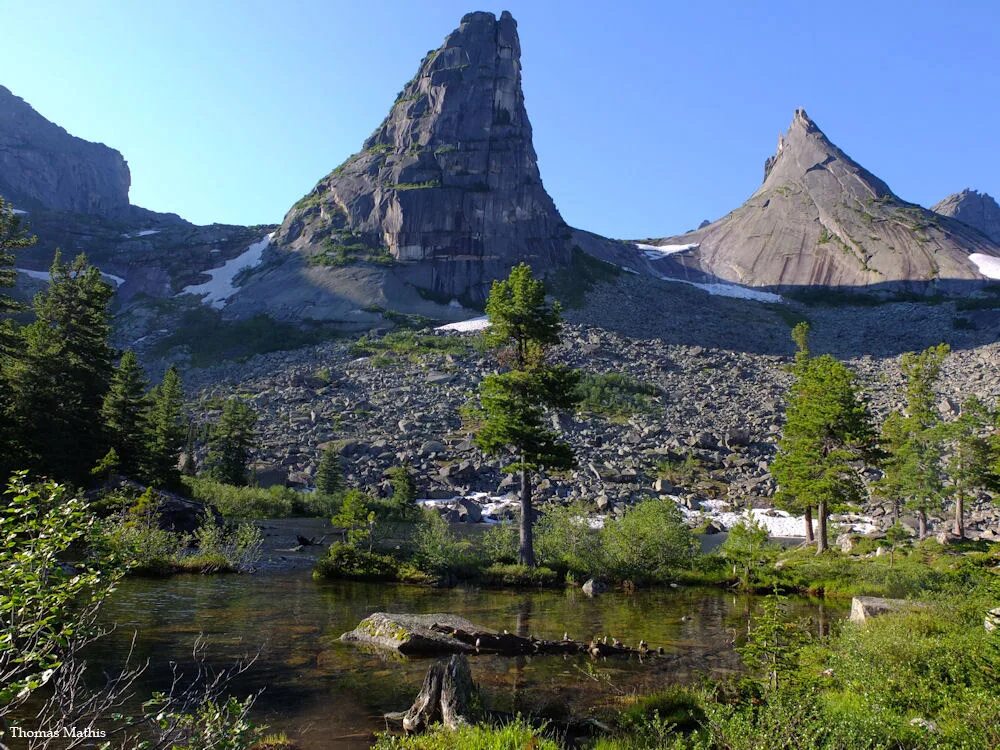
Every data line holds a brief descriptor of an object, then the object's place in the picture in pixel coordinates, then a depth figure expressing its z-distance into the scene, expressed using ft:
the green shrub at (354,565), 88.07
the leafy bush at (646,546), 95.55
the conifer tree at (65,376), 104.22
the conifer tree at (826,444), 110.52
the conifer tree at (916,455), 128.77
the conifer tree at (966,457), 128.67
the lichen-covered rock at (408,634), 50.67
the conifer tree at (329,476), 178.91
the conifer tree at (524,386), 90.33
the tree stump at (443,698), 32.36
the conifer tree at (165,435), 131.03
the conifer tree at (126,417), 122.83
